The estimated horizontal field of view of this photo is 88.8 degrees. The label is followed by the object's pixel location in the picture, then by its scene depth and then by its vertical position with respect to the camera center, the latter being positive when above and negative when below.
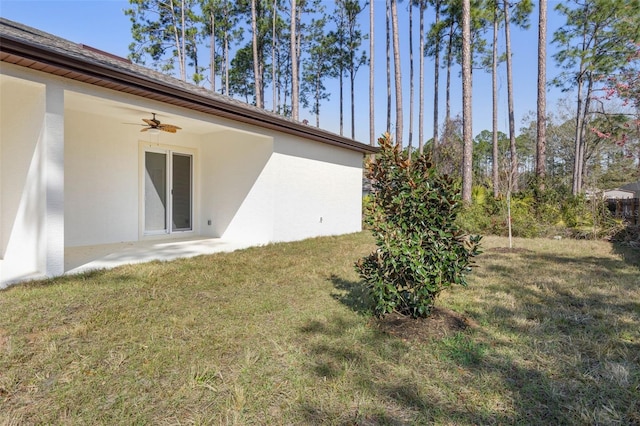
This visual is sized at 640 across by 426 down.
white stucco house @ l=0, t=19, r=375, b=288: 4.48 +1.09
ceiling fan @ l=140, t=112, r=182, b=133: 6.27 +1.74
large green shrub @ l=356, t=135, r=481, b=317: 3.09 -0.20
